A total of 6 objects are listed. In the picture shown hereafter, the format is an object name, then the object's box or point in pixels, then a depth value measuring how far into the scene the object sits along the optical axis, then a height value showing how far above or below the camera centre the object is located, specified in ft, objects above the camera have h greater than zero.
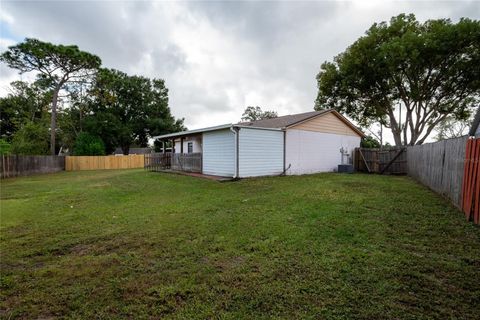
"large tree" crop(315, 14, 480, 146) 53.06 +18.93
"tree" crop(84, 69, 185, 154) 103.35 +15.41
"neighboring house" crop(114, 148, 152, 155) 143.23 -1.53
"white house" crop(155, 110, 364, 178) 39.14 +0.97
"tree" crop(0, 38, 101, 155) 62.69 +23.54
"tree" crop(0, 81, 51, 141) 92.79 +17.47
